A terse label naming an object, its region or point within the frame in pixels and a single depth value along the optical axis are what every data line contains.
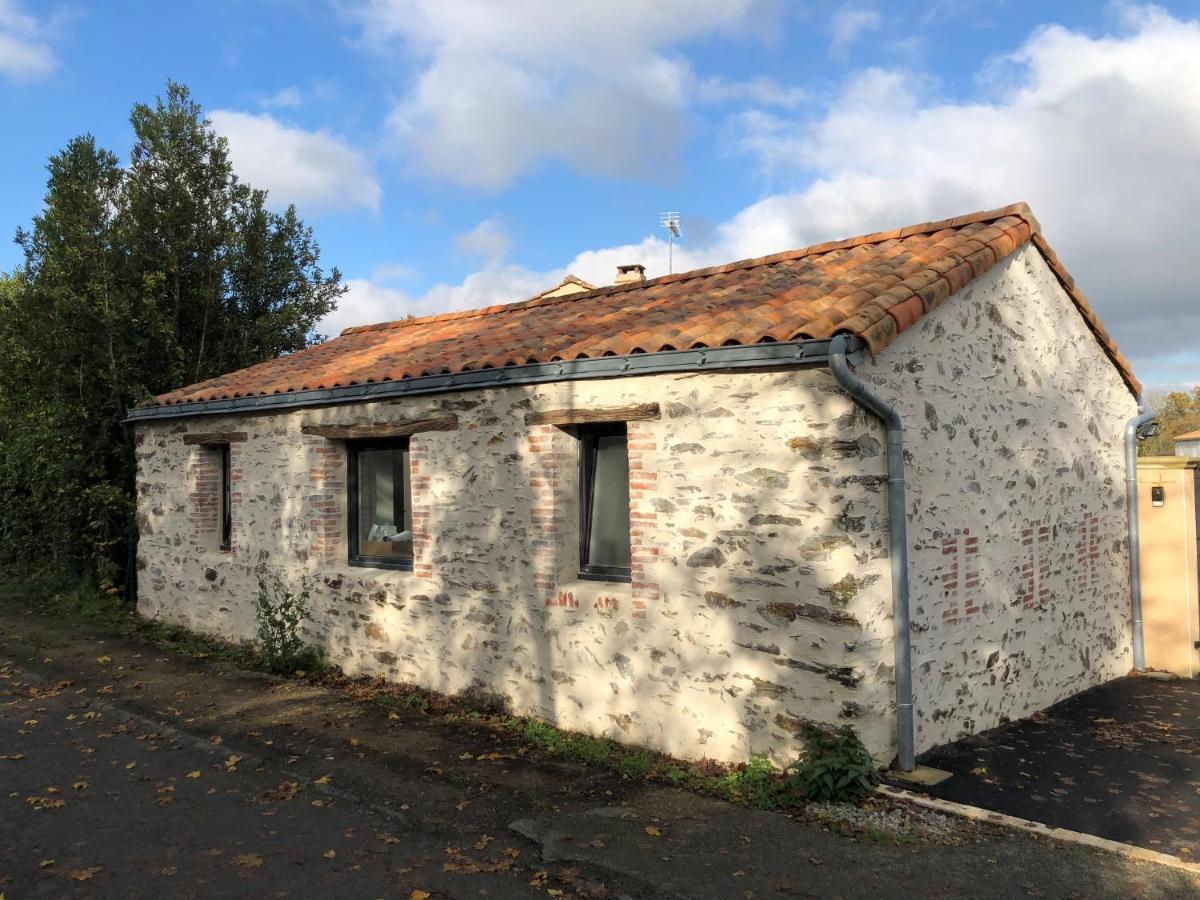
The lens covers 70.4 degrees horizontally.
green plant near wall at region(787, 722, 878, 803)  4.82
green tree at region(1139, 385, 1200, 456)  41.84
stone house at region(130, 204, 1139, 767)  5.14
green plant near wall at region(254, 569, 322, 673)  8.37
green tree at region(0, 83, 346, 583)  12.20
